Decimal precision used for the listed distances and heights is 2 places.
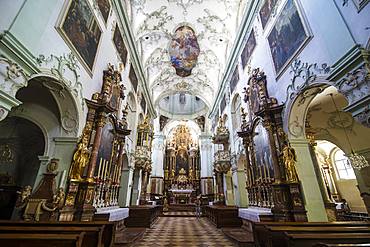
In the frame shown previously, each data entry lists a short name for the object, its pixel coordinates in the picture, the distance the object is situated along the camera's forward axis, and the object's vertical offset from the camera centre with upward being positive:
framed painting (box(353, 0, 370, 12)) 3.41 +3.44
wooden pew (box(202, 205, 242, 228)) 8.06 -0.88
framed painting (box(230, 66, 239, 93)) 11.09 +7.02
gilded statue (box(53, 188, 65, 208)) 4.65 -0.05
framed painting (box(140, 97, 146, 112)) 14.04 +6.90
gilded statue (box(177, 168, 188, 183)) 22.25 +2.26
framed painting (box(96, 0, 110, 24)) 7.28 +7.25
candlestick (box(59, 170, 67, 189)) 5.00 +0.44
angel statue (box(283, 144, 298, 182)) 5.35 +0.95
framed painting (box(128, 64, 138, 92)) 11.28 +7.22
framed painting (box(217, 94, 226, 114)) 14.34 +6.98
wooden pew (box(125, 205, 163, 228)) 8.07 -0.87
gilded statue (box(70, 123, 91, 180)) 5.22 +0.99
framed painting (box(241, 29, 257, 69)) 8.80 +7.07
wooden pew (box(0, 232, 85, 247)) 2.14 -0.49
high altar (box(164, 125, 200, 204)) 20.06 +3.42
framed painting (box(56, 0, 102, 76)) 5.21 +4.95
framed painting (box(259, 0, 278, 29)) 7.18 +7.17
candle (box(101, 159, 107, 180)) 6.93 +0.93
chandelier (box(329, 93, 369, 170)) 6.64 +1.24
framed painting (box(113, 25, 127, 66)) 8.72 +7.21
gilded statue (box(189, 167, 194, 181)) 22.22 +2.54
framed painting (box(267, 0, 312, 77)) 5.42 +4.95
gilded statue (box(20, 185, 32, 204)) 4.53 +0.03
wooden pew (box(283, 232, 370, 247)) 2.39 -0.51
